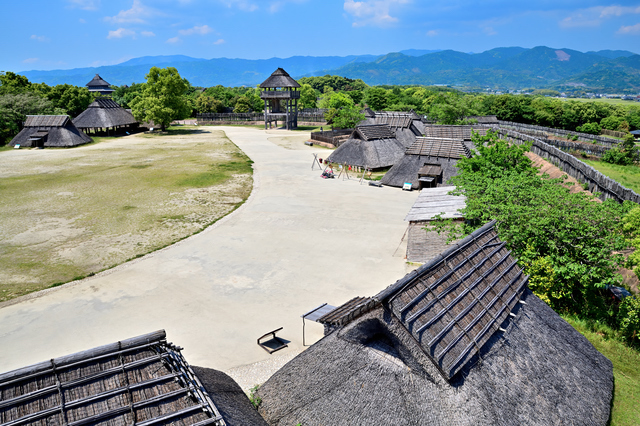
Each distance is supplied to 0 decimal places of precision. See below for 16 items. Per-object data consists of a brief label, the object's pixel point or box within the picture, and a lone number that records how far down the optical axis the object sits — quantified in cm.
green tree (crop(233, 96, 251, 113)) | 8375
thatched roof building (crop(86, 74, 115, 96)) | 11069
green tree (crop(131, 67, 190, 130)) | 5966
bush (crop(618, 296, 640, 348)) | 1091
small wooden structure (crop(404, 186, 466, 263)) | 1509
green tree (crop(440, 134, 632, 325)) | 1172
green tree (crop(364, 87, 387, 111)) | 9056
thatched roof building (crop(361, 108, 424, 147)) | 4363
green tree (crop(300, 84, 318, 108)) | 9875
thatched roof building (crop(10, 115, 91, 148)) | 4906
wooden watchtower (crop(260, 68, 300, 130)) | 6494
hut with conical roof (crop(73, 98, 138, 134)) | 5834
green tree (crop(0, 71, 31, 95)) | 5691
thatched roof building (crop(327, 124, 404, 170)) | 3612
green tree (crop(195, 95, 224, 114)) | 8319
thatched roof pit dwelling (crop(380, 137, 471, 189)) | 2944
